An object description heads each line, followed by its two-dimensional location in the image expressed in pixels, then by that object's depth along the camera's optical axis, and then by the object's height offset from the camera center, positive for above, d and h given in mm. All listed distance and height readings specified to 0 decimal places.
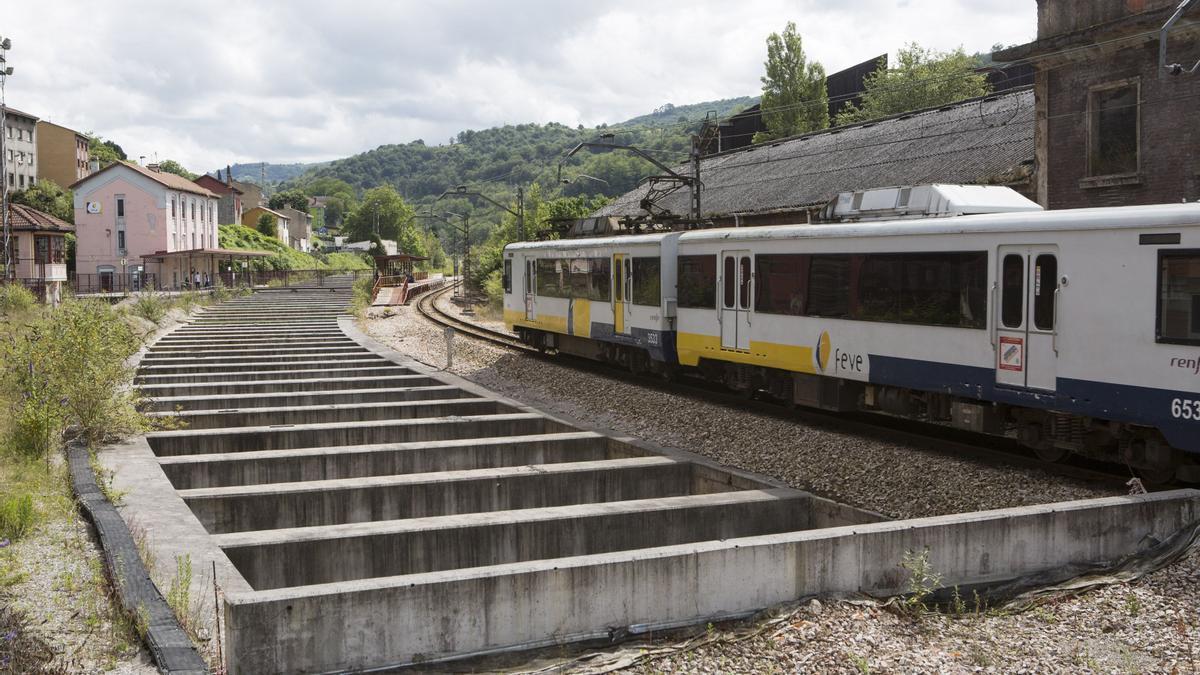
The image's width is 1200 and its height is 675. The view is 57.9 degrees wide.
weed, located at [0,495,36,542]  9656 -2072
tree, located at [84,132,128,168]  122650 +16914
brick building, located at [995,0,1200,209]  19859 +3387
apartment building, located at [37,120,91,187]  102188 +12561
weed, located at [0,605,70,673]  6457 -2239
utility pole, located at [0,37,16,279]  40438 +5016
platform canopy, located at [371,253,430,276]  65375 +1320
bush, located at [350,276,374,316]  45725 -505
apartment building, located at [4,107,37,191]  93000 +12416
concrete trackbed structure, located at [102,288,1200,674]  7133 -2245
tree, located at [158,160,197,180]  152500 +16968
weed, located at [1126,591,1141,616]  8000 -2419
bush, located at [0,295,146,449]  13797 -1347
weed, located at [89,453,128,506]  11281 -2145
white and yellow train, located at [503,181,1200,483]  10625 -485
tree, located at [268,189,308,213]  143000 +11482
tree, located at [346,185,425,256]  152625 +9806
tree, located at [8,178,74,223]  85188 +6863
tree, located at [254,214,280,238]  117250 +6659
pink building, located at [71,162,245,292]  71438 +4253
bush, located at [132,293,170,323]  35625 -720
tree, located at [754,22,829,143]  70438 +12960
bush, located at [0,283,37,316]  33684 -377
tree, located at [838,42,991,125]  63406 +11454
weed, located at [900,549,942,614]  8383 -2325
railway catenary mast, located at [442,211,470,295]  54431 +1015
